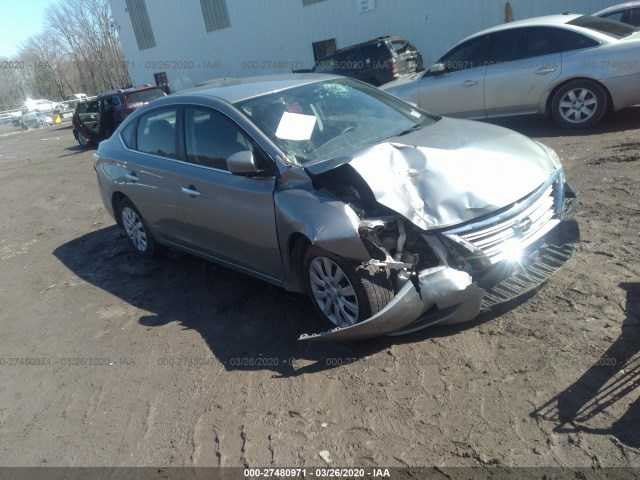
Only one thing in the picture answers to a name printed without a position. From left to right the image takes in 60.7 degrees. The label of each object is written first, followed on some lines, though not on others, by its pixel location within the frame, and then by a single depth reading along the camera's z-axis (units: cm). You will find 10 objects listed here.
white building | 1708
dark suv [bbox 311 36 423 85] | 1416
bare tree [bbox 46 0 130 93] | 4922
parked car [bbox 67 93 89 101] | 4603
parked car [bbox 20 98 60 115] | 3980
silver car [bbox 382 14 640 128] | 745
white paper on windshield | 414
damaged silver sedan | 337
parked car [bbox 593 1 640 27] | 1048
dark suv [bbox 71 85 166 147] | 1692
